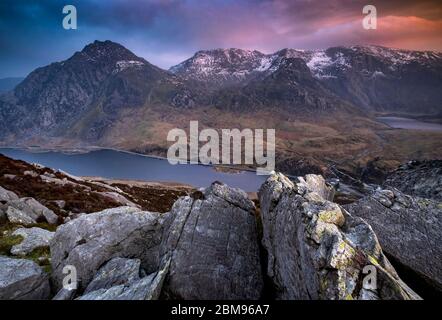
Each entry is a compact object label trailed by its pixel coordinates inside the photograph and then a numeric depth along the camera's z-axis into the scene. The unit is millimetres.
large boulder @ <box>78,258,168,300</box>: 14141
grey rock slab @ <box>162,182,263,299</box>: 16312
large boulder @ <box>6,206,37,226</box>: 29992
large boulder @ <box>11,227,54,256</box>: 23375
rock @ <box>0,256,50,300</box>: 17125
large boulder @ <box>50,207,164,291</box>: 19688
